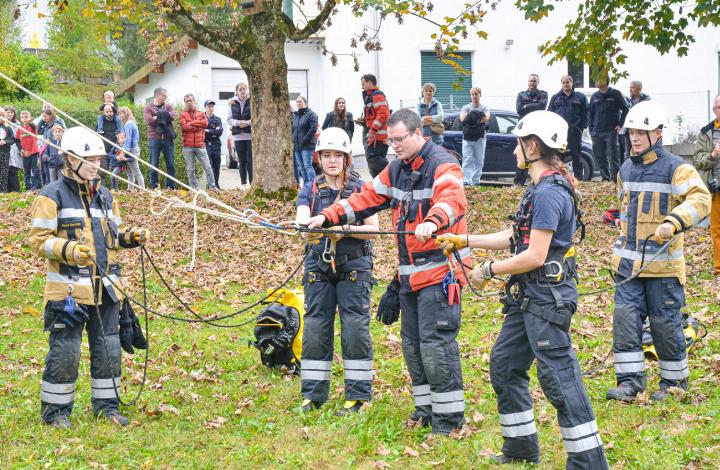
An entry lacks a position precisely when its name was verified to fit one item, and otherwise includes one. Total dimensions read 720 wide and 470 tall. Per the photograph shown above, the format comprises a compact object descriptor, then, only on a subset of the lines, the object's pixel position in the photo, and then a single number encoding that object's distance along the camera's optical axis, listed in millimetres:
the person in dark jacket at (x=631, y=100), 16013
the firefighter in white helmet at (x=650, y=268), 6824
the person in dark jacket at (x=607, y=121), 16297
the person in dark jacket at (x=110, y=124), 16891
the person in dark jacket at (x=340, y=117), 16328
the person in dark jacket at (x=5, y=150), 17859
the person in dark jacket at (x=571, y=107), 16625
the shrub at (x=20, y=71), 26109
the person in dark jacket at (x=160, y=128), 17047
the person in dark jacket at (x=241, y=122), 16938
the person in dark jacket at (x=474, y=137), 16312
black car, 18906
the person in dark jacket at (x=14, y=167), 18312
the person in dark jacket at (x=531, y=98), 16344
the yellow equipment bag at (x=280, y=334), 7848
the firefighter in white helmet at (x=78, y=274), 6398
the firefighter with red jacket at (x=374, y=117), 13898
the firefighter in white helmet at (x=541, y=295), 5074
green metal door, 26125
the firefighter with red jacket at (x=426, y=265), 5930
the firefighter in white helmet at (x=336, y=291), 6645
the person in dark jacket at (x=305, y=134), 16312
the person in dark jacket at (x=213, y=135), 18297
